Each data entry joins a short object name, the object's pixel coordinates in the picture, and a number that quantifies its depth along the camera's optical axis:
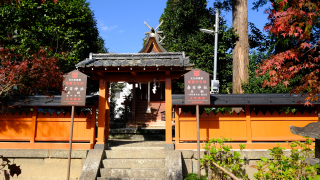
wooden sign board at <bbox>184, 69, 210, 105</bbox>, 6.96
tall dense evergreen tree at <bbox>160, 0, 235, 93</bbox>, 16.08
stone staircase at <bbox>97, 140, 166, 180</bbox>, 6.51
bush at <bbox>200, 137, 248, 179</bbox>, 5.77
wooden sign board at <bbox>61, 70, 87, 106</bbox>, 6.93
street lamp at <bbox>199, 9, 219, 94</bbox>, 11.53
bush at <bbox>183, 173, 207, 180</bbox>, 6.48
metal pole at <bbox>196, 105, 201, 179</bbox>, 6.64
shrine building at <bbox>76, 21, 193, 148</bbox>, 7.32
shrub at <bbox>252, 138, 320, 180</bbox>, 4.03
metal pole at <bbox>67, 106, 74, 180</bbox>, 6.46
